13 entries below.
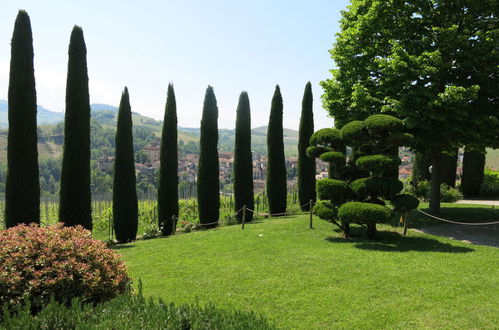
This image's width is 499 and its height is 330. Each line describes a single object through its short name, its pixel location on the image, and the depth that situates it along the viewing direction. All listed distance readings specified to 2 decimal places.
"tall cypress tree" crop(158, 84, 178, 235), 19.23
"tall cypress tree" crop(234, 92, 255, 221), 21.06
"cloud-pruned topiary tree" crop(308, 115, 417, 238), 11.05
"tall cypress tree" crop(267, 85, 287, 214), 21.86
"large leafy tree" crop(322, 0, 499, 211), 12.28
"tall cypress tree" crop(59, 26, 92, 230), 15.30
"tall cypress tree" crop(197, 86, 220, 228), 19.80
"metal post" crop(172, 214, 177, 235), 17.72
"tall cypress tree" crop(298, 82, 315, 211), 22.95
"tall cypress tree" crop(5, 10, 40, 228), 14.19
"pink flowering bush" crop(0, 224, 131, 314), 5.22
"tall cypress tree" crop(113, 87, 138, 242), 17.41
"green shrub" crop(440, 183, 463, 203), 21.44
